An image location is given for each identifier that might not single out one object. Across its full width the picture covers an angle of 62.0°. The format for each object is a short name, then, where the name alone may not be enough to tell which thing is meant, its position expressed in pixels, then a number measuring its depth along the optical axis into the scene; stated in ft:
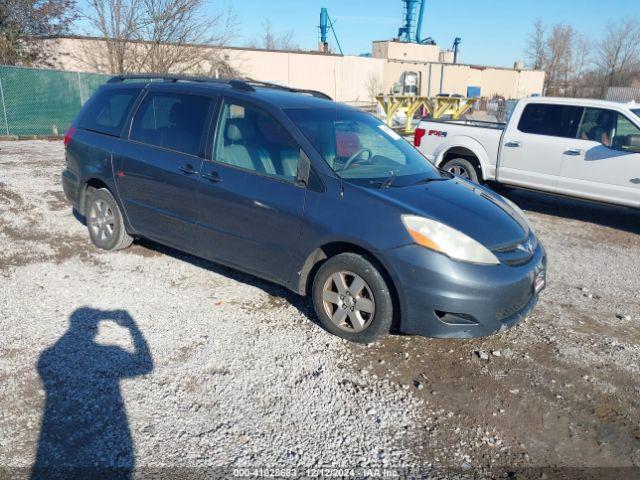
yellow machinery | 65.51
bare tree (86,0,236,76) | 71.56
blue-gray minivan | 12.17
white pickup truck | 24.63
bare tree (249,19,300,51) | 185.88
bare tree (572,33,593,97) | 153.38
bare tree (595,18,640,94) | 161.17
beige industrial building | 78.12
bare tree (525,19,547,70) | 189.67
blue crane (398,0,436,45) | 193.93
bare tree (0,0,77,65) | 65.41
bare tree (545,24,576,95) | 181.88
